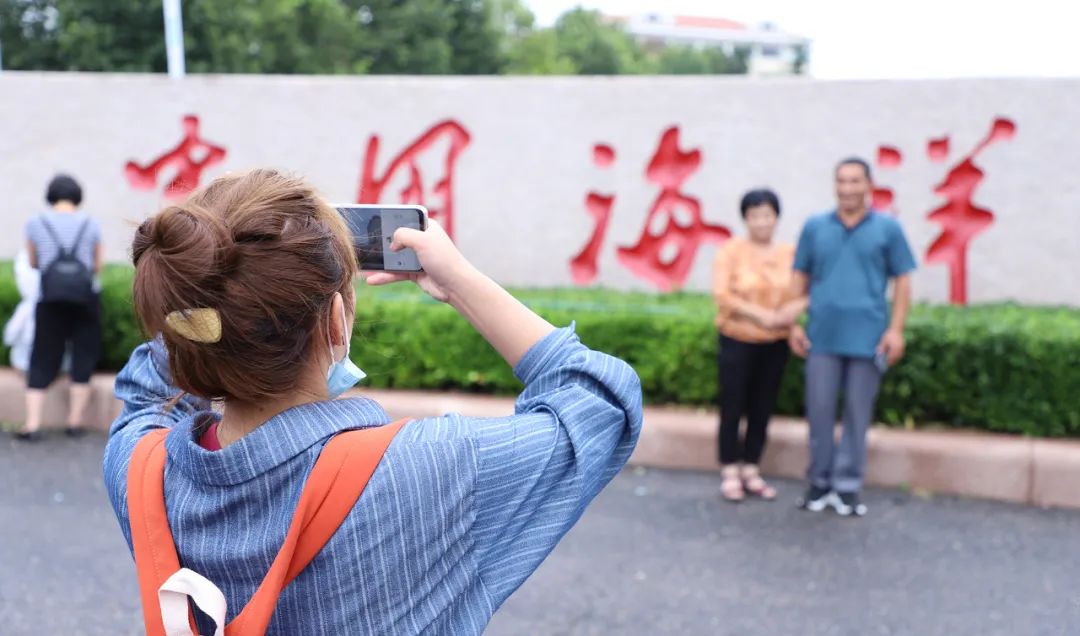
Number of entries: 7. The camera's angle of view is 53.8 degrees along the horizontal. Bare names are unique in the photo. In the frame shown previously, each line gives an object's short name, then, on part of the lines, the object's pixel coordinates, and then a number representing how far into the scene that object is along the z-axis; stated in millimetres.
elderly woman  4914
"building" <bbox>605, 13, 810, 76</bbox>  98312
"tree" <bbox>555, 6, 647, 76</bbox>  45344
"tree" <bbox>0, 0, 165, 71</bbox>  15891
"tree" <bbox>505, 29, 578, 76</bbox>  36469
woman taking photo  1087
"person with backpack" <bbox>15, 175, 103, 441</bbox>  5742
